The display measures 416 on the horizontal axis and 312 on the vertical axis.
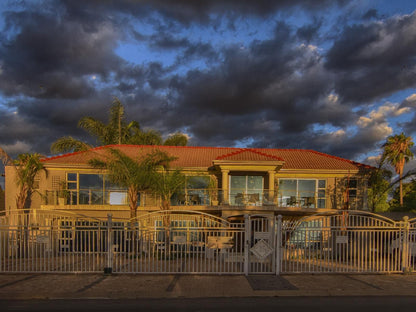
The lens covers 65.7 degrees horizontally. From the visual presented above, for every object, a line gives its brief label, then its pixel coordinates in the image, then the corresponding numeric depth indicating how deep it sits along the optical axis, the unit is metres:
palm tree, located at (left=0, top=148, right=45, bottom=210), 18.43
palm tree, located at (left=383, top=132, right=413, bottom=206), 29.14
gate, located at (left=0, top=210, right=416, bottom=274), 11.03
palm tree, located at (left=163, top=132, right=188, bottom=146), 31.39
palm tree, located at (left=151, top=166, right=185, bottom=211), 16.45
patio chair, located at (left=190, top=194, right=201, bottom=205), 19.82
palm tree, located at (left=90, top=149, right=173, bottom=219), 16.09
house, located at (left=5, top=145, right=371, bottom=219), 19.12
